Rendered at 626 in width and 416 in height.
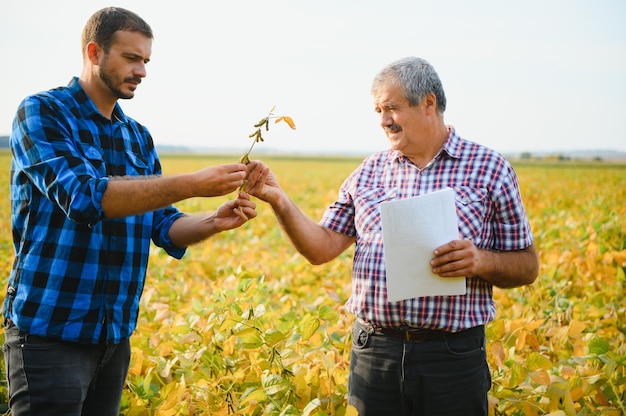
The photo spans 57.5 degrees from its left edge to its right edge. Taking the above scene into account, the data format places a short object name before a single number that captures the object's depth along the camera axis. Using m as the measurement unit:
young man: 1.67
